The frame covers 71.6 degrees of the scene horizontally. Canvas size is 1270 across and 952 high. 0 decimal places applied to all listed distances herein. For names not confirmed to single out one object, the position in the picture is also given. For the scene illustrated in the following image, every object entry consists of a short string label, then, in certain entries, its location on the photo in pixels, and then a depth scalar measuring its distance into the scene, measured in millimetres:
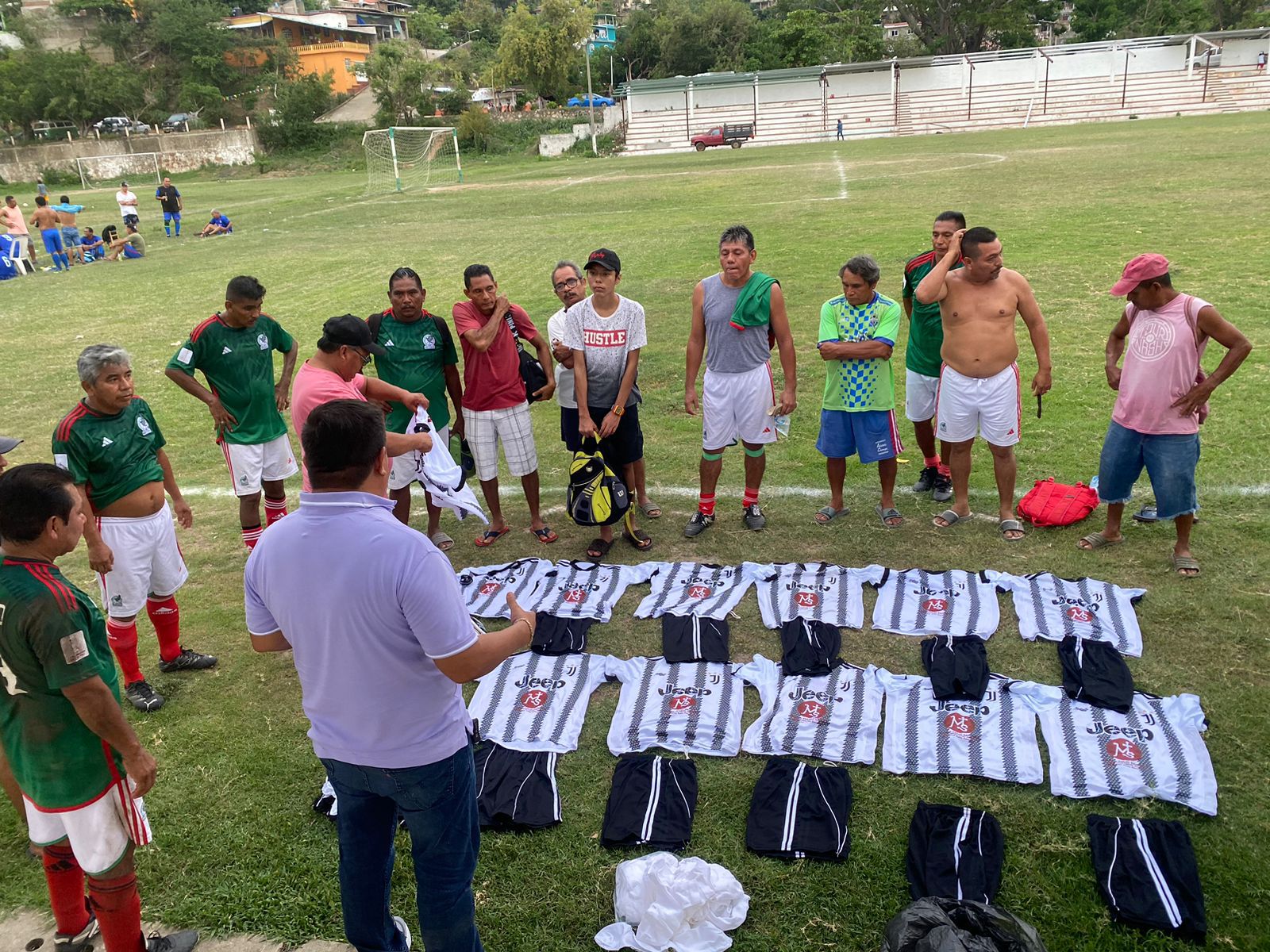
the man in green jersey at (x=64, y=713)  2998
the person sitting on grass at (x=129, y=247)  24172
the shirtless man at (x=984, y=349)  6230
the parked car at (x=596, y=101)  66250
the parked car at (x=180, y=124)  67188
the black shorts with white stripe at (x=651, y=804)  3922
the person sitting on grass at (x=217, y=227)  27203
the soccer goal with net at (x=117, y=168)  52094
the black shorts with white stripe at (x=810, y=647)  5035
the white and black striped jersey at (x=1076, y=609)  5125
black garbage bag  2908
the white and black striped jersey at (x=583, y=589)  5875
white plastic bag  3434
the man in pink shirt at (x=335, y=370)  4988
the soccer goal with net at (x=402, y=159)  38781
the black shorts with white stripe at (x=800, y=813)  3803
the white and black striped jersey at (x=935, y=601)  5391
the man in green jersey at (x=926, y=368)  6945
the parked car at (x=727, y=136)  51625
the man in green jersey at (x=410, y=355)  6422
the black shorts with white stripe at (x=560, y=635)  5387
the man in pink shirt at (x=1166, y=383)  5461
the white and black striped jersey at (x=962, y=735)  4230
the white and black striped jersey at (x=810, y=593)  5598
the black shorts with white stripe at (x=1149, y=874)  3314
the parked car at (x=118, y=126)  64375
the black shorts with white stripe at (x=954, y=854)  3523
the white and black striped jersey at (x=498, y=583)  5973
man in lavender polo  2566
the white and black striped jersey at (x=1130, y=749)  3982
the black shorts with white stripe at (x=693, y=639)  5234
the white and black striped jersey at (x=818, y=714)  4449
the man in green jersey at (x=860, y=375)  6508
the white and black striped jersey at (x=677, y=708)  4562
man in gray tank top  6500
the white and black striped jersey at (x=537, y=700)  4688
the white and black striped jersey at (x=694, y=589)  5762
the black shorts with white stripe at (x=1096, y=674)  4527
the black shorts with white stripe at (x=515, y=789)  4082
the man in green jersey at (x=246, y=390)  6039
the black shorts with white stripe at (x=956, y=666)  4703
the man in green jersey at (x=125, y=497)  4754
